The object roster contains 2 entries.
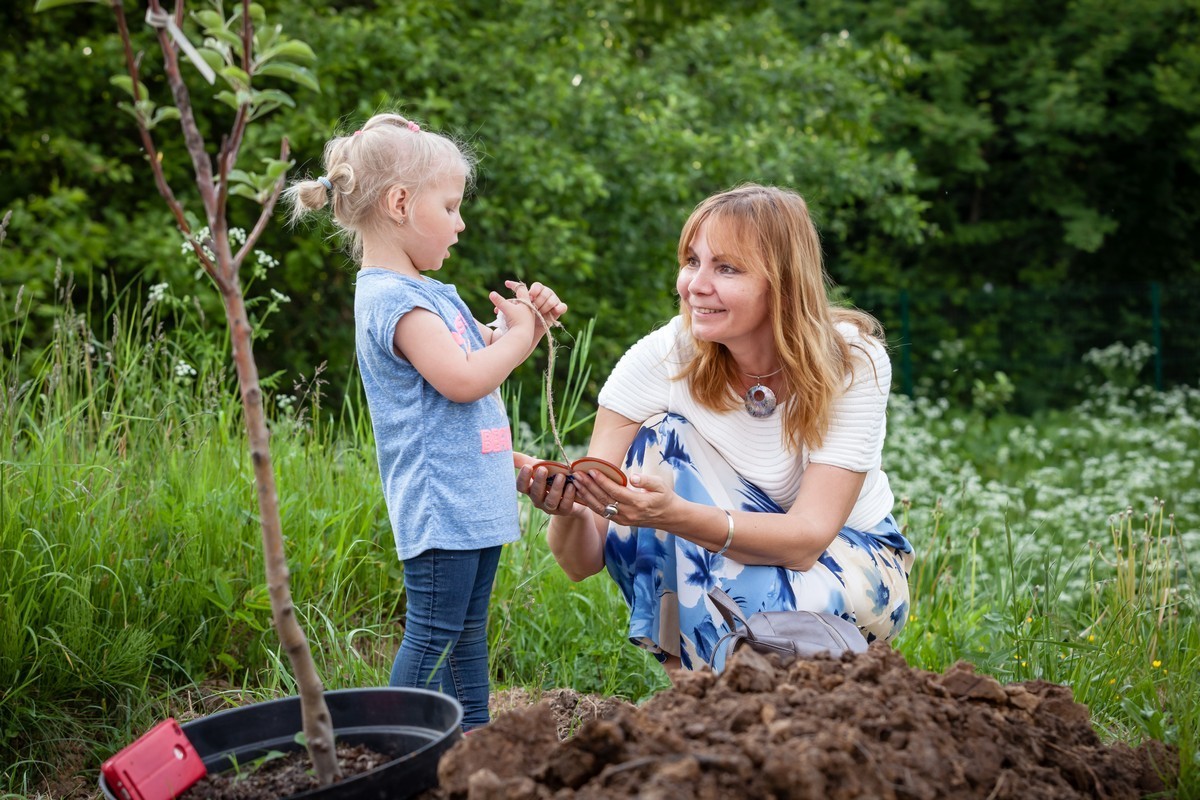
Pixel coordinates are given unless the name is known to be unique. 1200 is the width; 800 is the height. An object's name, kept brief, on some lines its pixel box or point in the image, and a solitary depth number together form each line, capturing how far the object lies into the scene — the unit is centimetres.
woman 240
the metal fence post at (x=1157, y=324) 1217
